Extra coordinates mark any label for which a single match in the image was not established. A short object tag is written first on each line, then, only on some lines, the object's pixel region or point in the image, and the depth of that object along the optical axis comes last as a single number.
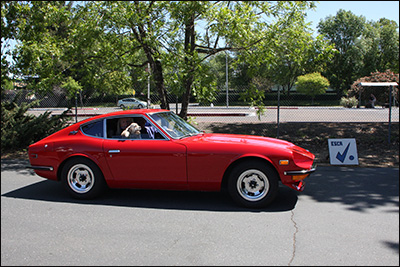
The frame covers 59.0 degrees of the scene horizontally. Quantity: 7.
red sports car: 5.05
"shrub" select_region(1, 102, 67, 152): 10.35
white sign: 8.00
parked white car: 27.55
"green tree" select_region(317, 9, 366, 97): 45.78
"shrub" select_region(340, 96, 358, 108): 30.80
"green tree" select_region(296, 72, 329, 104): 40.15
